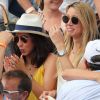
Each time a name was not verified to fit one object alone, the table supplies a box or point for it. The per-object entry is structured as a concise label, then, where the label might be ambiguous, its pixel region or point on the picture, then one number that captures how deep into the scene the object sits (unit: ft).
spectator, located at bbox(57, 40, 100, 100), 19.17
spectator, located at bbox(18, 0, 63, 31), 36.63
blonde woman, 28.25
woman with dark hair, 29.60
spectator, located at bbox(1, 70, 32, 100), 25.00
